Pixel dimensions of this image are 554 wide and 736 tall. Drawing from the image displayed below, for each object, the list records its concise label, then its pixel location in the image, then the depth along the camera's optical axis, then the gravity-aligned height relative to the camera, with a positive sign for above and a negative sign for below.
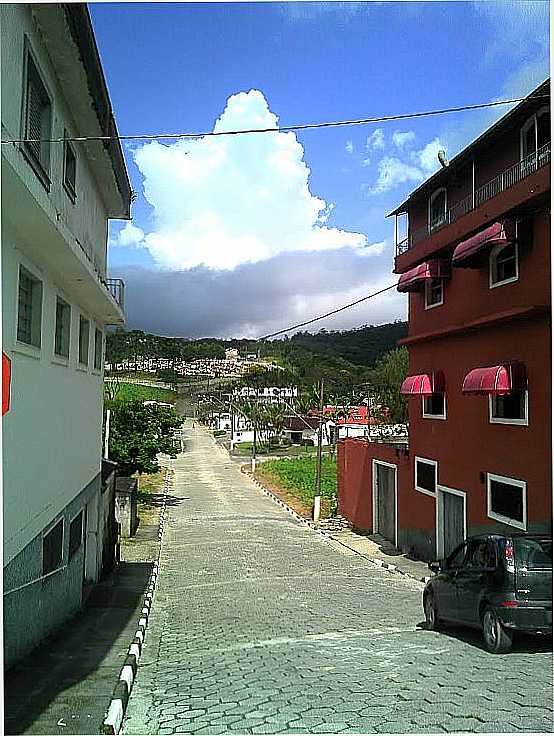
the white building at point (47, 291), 5.32 +1.26
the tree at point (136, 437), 24.69 -0.65
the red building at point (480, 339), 8.91 +1.15
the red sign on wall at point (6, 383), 4.70 +0.21
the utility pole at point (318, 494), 23.38 -2.39
